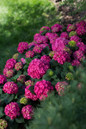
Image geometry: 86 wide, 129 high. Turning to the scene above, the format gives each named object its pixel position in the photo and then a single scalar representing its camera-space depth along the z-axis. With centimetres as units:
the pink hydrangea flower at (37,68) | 272
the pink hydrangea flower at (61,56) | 286
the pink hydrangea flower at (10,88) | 267
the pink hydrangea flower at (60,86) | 241
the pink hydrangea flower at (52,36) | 367
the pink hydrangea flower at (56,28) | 401
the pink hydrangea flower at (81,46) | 323
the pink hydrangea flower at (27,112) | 249
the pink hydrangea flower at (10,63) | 334
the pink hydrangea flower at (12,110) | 247
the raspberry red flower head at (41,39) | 371
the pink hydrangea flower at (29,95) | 259
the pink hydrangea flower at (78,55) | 308
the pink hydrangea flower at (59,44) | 319
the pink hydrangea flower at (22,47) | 350
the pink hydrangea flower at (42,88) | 245
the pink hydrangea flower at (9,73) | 319
